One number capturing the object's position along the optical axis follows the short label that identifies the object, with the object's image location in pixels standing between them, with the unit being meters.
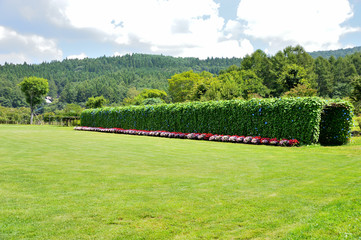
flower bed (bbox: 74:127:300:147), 14.68
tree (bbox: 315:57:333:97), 70.00
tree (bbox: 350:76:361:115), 29.86
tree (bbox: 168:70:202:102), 71.06
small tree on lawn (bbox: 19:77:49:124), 59.07
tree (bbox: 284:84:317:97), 34.53
